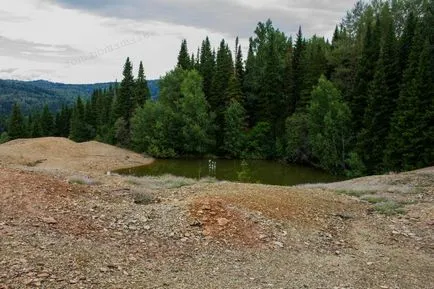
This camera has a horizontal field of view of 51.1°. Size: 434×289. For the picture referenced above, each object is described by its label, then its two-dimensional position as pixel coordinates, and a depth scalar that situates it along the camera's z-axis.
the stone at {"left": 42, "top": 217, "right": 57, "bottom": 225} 11.84
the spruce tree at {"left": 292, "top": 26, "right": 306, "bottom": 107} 69.75
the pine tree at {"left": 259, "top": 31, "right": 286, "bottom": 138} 70.19
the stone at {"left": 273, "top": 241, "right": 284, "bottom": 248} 12.79
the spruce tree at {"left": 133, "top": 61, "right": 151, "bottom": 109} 79.25
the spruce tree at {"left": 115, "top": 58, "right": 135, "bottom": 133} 79.69
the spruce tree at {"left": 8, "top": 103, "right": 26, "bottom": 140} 91.50
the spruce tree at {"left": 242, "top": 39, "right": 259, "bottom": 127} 73.88
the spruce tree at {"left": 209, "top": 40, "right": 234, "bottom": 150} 72.25
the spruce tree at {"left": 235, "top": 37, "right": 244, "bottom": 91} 77.06
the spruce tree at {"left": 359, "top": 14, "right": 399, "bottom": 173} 47.38
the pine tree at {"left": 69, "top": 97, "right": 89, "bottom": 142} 93.75
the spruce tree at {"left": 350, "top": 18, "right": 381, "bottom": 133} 51.97
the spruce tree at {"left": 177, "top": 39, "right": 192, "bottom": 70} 81.38
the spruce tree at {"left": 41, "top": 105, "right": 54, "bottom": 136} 102.94
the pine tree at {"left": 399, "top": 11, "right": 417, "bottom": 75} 48.76
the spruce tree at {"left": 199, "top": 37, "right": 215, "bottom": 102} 76.31
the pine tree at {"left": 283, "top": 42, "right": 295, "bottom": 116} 69.81
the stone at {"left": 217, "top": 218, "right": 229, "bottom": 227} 13.30
